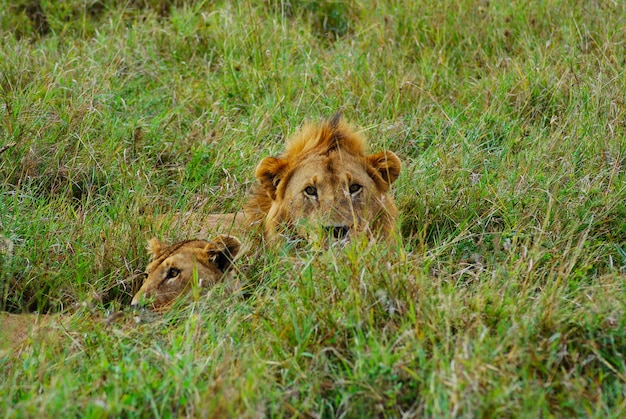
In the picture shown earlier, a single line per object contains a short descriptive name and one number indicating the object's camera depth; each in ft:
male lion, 34.45
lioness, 33.30
